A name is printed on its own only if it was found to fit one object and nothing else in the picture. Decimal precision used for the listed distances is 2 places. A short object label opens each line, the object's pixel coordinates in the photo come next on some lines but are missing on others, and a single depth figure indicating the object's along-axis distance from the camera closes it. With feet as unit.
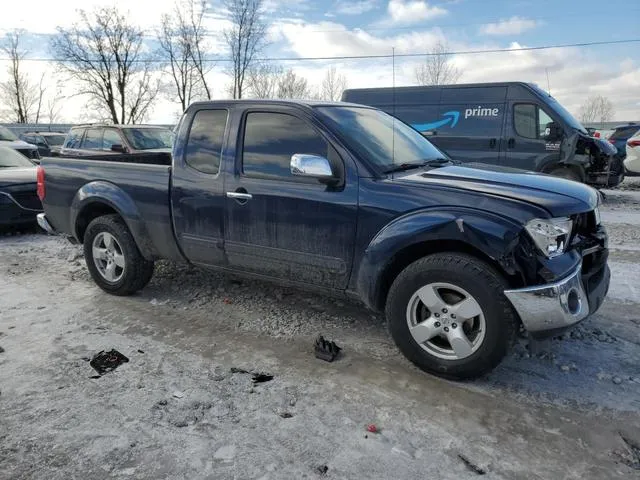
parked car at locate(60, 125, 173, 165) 37.65
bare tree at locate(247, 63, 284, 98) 114.54
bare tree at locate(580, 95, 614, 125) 171.12
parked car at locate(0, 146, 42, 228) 25.14
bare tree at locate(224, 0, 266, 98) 105.50
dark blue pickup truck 9.84
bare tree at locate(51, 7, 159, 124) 121.19
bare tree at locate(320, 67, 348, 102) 131.91
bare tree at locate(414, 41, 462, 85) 103.22
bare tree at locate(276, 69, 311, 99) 126.25
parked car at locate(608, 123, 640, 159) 49.97
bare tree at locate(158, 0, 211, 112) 112.37
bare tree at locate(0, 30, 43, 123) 154.05
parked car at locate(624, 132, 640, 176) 40.01
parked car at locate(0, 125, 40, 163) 43.79
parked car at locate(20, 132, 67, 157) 70.16
